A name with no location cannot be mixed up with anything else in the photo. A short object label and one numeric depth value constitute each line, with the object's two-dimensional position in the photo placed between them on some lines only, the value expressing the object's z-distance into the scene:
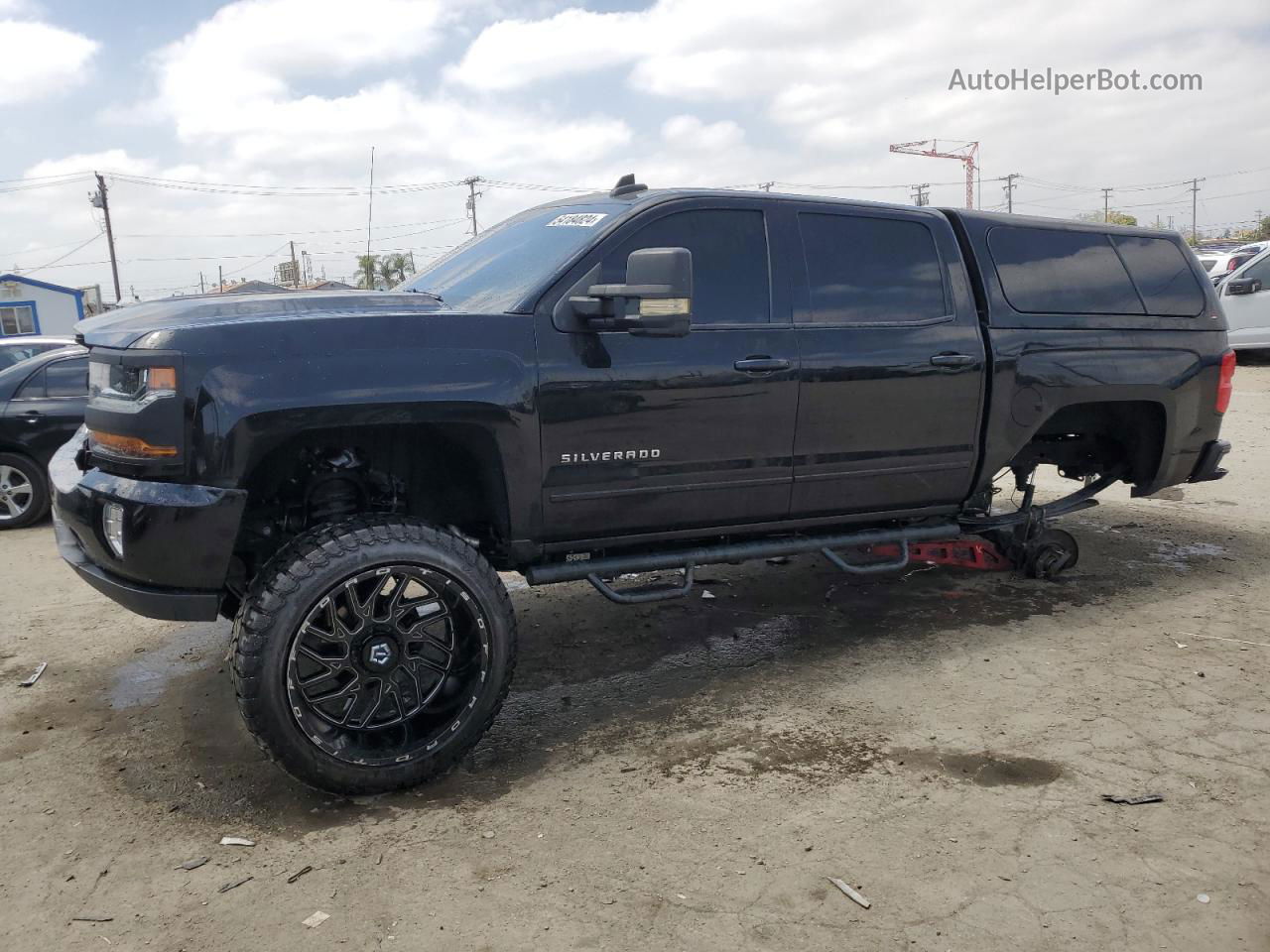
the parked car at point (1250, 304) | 13.66
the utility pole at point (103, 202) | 52.94
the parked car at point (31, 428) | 7.36
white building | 41.75
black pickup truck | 3.01
